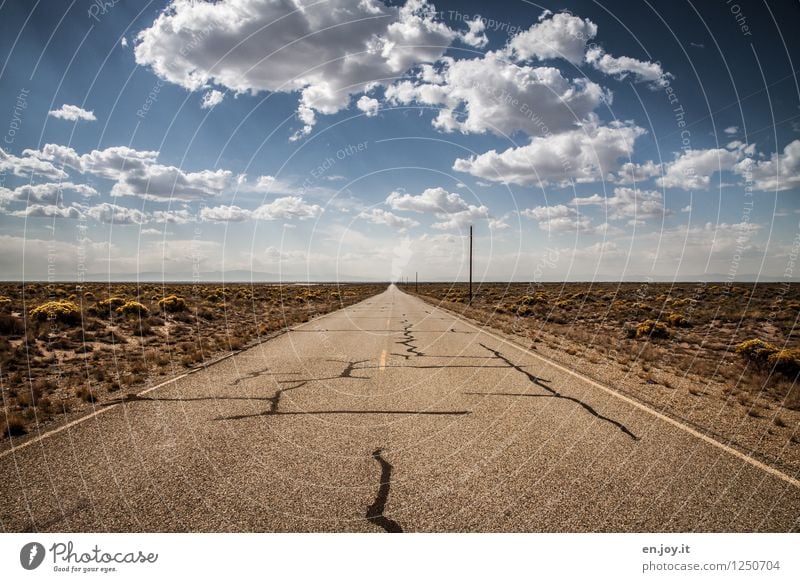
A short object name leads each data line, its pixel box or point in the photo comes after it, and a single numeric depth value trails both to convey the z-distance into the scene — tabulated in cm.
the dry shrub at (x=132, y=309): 1888
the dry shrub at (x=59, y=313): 1518
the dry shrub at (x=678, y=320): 2108
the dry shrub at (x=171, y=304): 2220
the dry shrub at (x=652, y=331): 1748
